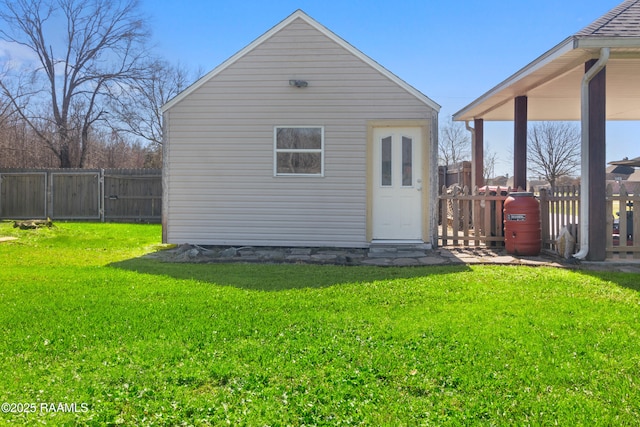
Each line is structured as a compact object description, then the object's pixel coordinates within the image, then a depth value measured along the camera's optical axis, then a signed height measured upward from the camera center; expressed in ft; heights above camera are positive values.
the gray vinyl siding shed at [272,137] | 32.35 +4.78
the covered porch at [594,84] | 24.30 +7.61
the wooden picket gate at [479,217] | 32.81 -0.31
